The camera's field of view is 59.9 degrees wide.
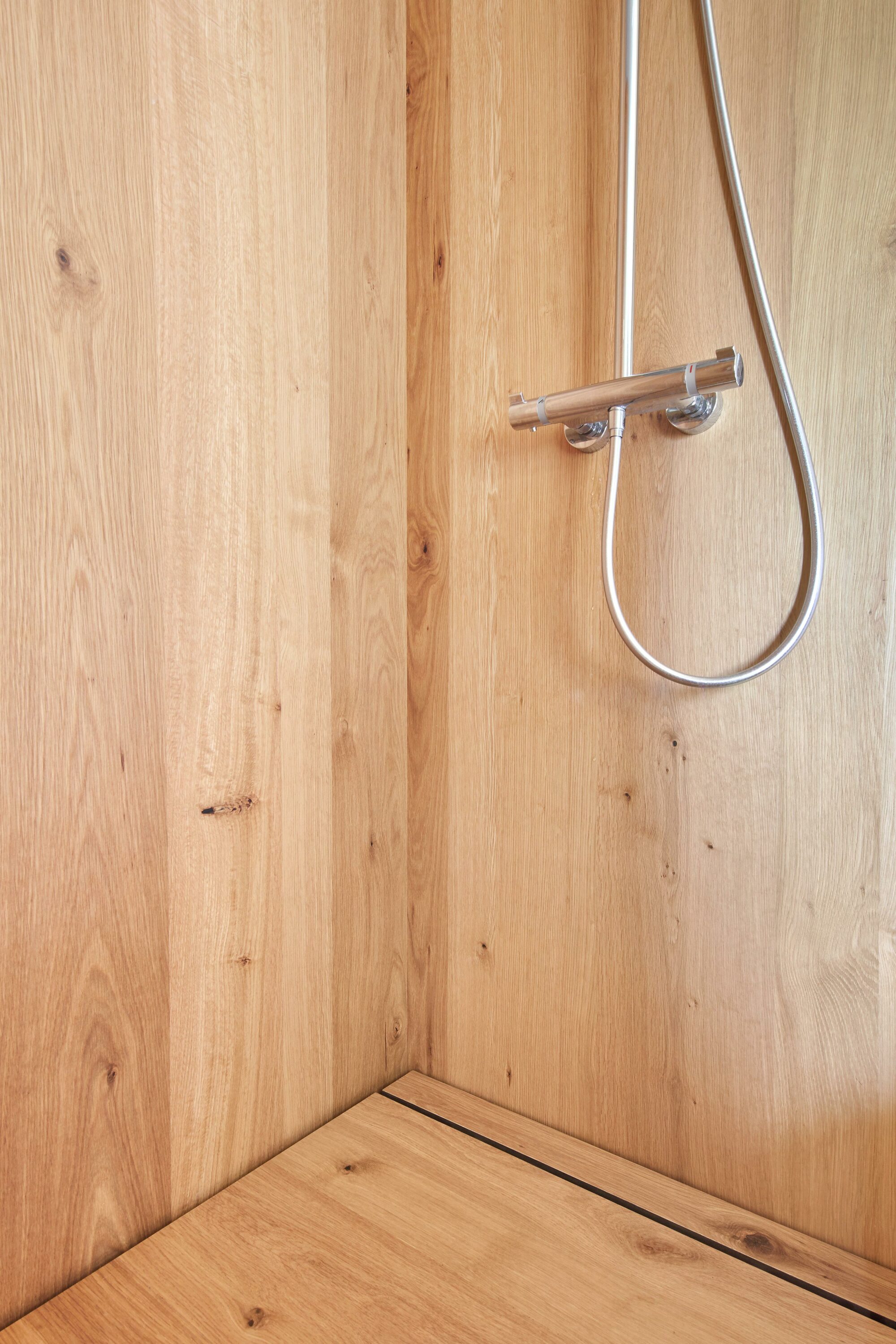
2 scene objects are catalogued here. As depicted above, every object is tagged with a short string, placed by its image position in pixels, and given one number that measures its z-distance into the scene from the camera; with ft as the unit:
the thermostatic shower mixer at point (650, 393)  2.56
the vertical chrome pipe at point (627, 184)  2.72
